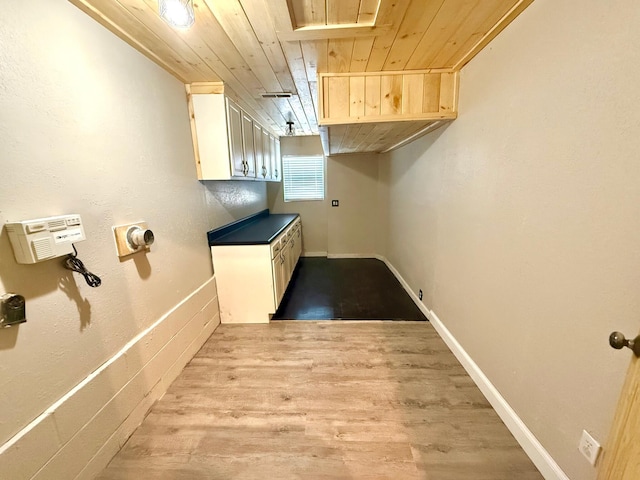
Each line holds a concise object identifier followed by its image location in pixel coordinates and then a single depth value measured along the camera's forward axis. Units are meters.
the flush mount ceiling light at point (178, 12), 1.10
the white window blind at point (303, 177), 4.78
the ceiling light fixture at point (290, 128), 3.54
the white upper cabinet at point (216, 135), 2.19
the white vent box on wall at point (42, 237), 0.94
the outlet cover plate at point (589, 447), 0.98
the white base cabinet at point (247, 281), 2.54
